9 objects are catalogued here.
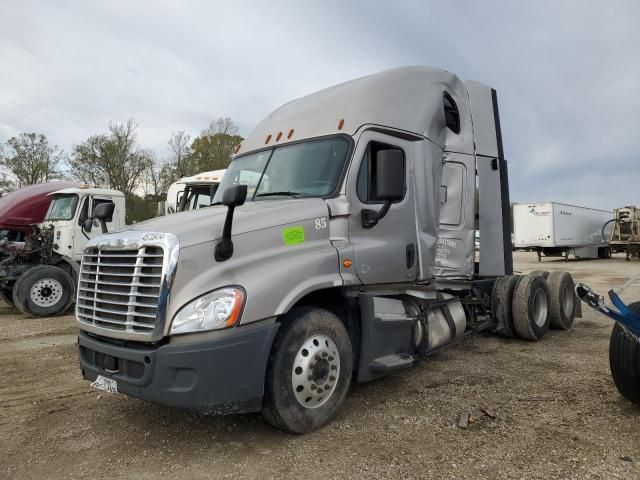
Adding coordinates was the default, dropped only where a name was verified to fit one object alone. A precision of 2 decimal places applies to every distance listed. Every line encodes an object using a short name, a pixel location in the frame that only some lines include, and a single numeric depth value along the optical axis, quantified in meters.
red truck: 12.65
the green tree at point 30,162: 35.97
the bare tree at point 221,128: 42.92
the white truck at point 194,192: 13.10
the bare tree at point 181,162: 39.12
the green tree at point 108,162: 36.41
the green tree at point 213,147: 37.56
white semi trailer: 28.56
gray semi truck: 3.31
